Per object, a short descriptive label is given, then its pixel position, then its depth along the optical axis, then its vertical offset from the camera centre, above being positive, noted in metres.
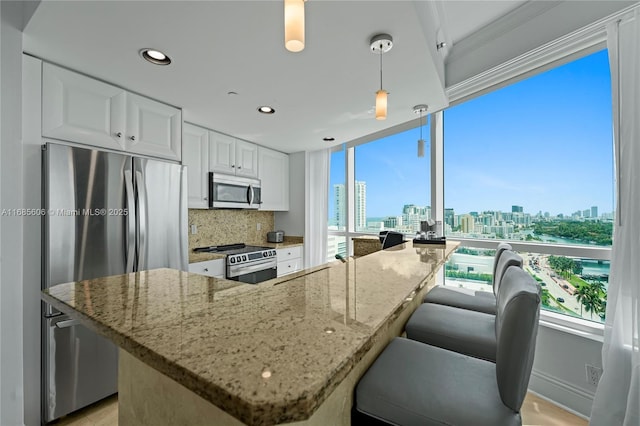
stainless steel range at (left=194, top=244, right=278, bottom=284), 2.95 -0.57
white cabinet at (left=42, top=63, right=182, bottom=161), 1.75 +0.72
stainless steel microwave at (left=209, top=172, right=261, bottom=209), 3.12 +0.27
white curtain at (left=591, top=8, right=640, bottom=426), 1.45 -0.22
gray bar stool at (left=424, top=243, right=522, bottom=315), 1.61 -0.55
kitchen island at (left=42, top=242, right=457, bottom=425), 0.37 -0.23
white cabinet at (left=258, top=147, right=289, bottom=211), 3.90 +0.52
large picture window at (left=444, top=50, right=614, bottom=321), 1.93 +0.27
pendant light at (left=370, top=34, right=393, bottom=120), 1.52 +0.97
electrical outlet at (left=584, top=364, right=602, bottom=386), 1.75 -1.05
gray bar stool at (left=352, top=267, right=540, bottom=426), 0.77 -0.55
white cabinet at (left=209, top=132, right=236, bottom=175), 3.16 +0.73
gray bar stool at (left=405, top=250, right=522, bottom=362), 1.22 -0.56
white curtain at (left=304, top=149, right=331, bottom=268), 4.17 +0.05
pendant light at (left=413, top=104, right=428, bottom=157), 2.34 +0.97
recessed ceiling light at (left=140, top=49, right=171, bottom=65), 1.65 +0.99
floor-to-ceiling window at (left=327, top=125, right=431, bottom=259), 3.18 +0.33
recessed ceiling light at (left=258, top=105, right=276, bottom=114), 2.54 +0.99
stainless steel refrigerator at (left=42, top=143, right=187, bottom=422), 1.67 -0.18
